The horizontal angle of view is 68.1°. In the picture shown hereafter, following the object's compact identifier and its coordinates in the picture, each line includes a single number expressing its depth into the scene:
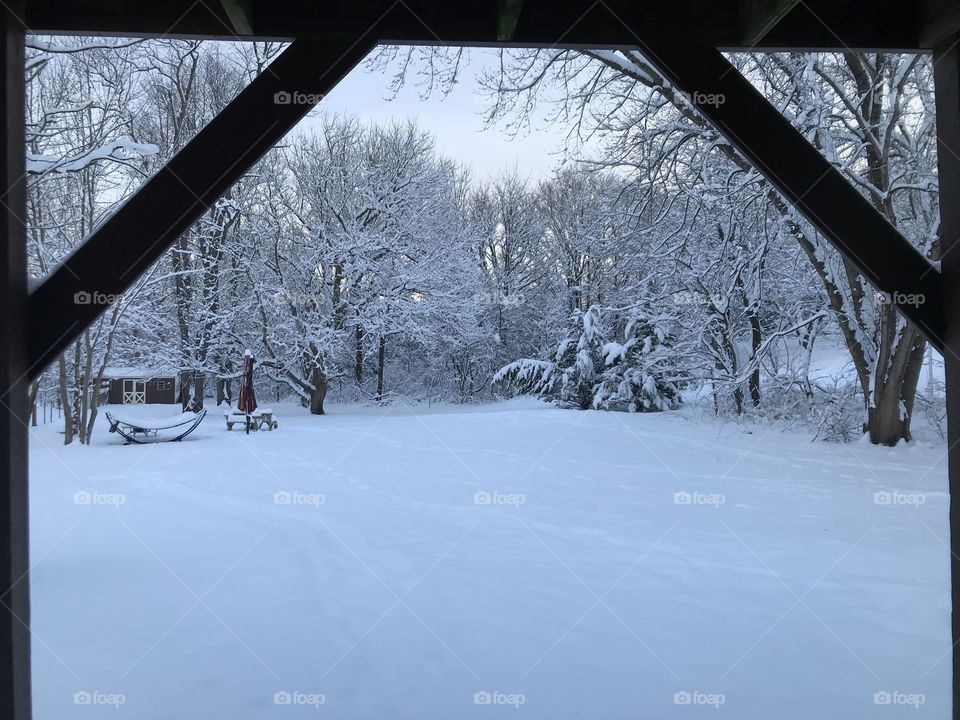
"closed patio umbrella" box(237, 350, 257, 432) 14.20
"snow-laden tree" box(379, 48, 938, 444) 9.38
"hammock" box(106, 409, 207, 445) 11.57
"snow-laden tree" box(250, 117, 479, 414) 17.88
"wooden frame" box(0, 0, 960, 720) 2.13
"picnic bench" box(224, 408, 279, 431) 13.08
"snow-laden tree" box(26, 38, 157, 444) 10.75
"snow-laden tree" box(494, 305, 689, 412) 15.32
